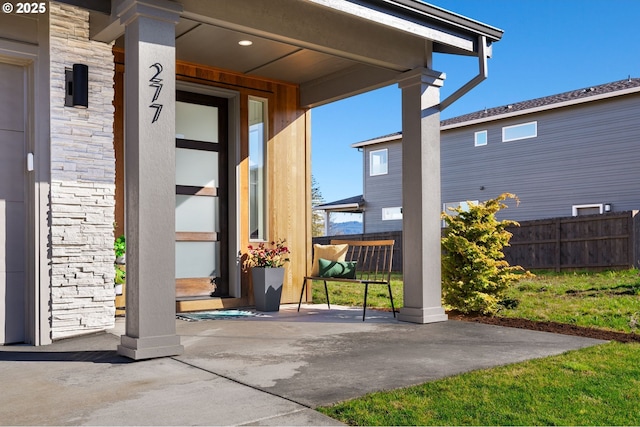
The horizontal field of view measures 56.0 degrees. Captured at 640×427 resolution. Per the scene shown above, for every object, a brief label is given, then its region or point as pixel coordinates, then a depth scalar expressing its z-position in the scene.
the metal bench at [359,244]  5.94
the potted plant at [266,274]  6.78
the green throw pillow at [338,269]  6.60
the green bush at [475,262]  6.31
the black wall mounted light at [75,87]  4.93
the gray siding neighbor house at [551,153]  15.03
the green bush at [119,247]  5.85
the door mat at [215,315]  6.13
